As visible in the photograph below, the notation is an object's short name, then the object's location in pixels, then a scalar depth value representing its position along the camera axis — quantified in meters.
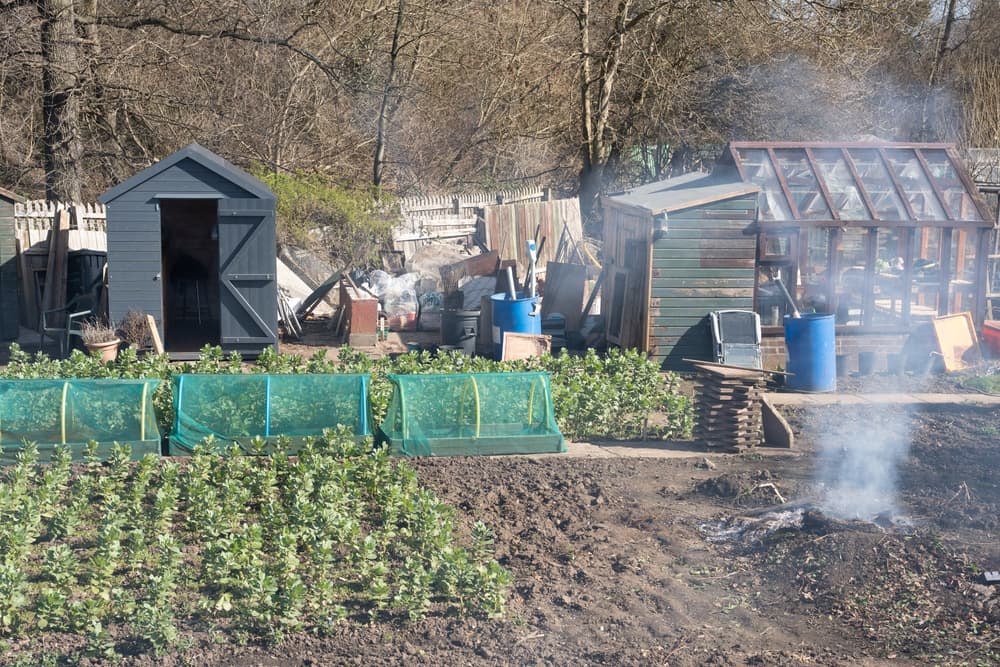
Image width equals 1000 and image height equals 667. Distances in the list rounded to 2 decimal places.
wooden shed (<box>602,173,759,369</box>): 15.38
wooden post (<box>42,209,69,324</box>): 17.20
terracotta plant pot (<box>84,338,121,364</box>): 14.47
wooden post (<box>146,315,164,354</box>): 14.95
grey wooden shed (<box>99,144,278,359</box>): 15.04
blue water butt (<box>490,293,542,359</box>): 16.12
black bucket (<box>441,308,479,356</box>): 16.52
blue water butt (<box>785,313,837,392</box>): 14.23
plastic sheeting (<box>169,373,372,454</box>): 10.66
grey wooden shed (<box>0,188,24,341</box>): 16.83
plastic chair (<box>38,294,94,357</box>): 15.63
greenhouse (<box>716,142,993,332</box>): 15.59
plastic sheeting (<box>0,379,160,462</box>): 10.32
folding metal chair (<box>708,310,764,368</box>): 15.19
